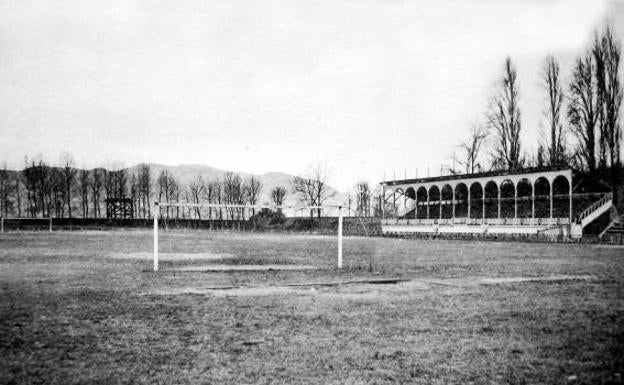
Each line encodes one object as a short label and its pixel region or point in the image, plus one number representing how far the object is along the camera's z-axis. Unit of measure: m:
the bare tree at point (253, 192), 128.12
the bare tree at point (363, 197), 131.25
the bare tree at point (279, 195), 121.75
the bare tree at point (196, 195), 141.25
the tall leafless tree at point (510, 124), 61.94
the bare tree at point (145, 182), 124.19
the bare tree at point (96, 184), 122.25
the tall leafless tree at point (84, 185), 117.50
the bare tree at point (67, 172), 110.11
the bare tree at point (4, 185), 114.61
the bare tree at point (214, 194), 135.00
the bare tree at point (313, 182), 104.62
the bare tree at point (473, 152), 76.69
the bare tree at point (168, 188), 131.95
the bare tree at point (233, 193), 128.25
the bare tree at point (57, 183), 110.12
